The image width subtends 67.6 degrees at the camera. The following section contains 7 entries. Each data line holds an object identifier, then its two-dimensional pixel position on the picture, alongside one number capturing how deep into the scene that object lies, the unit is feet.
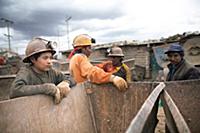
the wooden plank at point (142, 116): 2.12
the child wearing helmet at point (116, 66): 8.09
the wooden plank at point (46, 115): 4.27
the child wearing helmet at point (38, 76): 4.68
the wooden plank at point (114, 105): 5.83
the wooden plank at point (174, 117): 2.82
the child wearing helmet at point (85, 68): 5.82
